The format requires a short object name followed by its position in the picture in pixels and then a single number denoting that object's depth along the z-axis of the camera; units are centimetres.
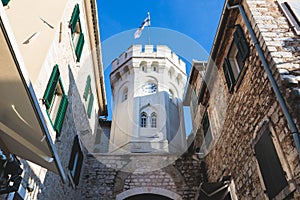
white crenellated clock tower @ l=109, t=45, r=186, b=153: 1386
